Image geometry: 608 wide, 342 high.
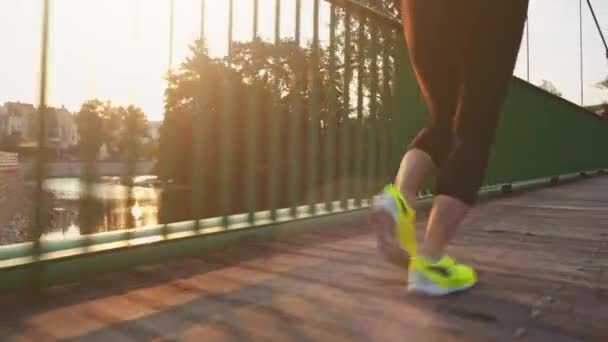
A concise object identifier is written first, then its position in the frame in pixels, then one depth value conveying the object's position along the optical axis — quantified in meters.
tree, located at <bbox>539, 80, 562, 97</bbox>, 23.15
